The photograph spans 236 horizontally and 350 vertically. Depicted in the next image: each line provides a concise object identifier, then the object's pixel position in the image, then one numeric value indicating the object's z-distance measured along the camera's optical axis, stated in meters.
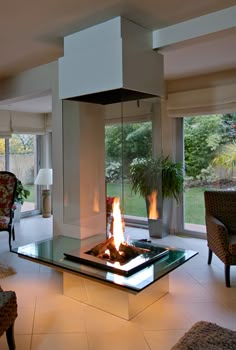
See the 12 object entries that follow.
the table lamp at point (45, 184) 6.55
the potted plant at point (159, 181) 4.14
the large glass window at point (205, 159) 4.43
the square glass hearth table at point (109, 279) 2.31
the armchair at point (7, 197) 4.30
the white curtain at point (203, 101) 4.14
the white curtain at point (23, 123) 6.30
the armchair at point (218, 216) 3.22
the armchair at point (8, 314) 1.90
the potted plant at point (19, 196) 6.17
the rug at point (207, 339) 1.77
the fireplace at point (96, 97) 2.56
